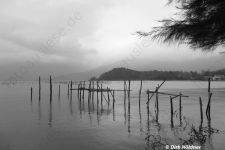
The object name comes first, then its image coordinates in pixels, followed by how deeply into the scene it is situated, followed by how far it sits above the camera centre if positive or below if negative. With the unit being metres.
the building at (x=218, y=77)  162.82 -1.67
